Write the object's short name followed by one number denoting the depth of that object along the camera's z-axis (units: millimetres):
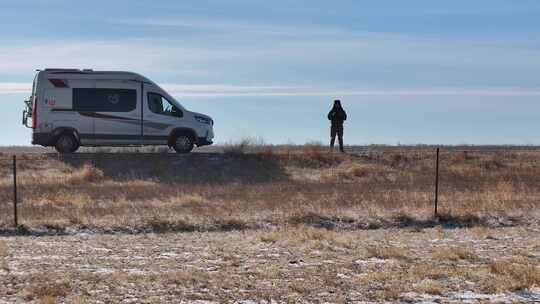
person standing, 26812
